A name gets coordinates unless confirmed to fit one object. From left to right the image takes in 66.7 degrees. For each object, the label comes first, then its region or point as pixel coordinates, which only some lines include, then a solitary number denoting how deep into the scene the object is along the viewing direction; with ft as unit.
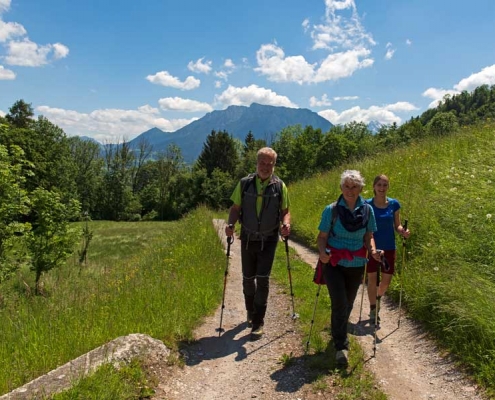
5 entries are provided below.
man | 19.48
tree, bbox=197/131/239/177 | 234.99
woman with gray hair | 16.07
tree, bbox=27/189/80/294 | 62.08
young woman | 20.70
